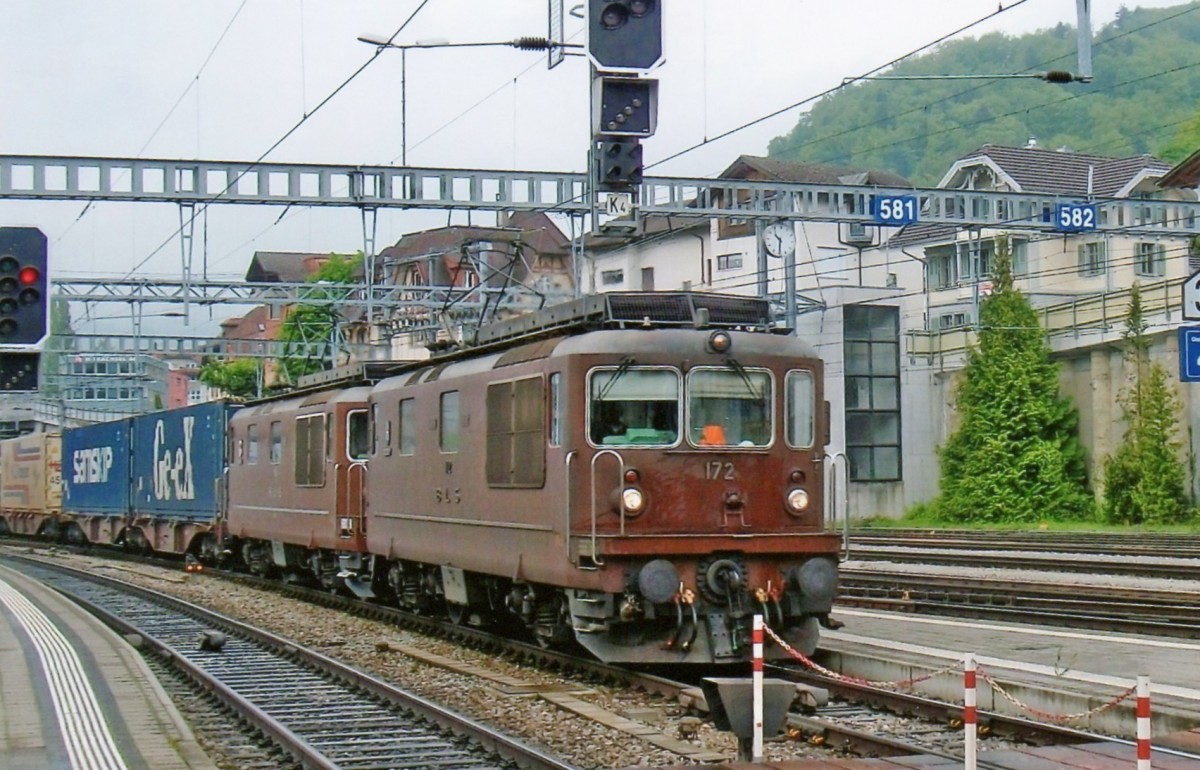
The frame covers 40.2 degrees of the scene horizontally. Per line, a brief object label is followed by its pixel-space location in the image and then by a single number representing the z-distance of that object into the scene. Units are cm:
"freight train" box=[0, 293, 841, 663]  1360
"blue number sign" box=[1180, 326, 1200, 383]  1214
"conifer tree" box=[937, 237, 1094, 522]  4472
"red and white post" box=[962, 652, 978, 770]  805
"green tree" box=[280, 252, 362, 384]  4514
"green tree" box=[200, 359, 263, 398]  8269
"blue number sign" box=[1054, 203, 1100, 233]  3150
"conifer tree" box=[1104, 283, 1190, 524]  4012
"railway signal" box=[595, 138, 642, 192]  1373
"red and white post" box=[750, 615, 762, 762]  893
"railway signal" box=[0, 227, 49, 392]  1467
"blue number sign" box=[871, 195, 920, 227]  2917
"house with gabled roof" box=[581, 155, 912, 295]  6450
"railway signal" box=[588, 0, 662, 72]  1262
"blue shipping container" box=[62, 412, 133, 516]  3888
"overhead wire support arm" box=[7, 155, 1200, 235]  2480
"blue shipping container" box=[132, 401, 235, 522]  3003
